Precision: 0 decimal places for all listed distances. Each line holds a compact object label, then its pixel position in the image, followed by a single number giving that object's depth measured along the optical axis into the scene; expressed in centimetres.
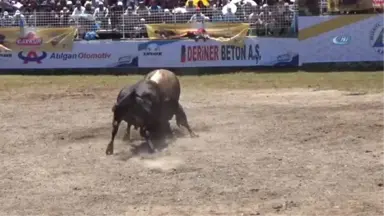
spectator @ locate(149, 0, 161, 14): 2662
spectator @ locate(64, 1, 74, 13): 2965
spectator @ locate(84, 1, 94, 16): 2800
